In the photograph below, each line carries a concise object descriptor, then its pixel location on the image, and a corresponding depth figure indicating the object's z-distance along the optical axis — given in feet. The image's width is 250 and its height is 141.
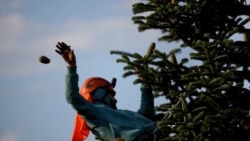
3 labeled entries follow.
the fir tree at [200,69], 40.16
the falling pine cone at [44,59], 38.93
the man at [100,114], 40.19
